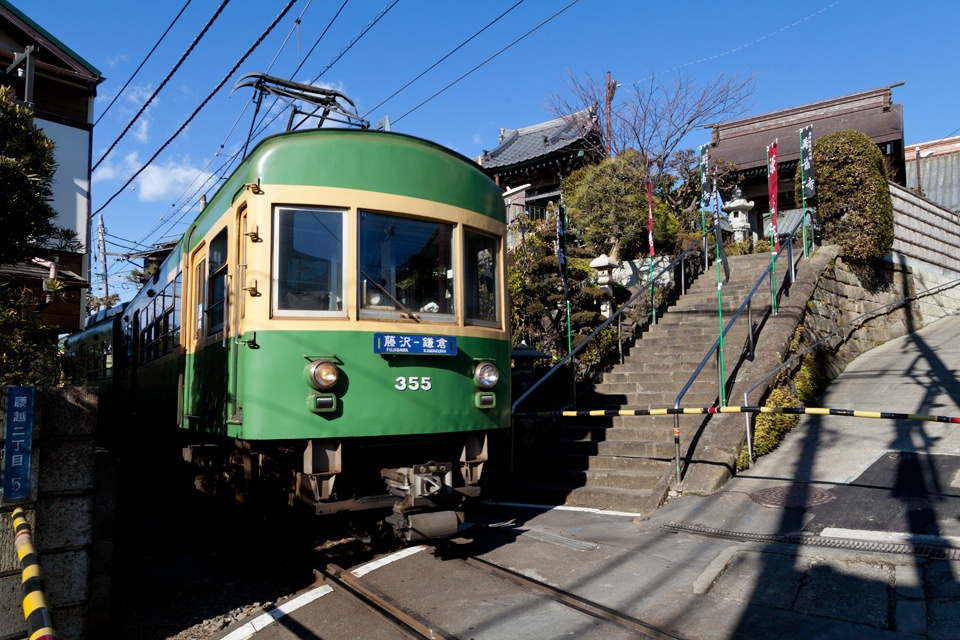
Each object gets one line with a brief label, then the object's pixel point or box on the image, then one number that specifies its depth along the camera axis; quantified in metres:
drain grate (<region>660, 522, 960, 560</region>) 4.69
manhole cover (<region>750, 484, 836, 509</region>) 6.09
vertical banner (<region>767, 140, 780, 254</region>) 10.65
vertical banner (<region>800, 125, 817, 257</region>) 11.73
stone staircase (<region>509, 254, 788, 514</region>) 7.36
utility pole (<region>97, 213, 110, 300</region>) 26.11
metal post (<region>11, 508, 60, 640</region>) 2.28
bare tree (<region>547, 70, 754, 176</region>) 16.91
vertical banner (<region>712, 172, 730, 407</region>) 7.49
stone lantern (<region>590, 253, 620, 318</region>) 12.30
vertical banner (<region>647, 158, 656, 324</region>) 11.50
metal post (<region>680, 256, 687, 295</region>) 12.49
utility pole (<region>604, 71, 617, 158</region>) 18.53
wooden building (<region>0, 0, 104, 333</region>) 13.59
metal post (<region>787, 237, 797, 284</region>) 10.75
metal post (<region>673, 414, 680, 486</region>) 6.88
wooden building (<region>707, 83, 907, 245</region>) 18.45
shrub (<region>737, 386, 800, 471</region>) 7.50
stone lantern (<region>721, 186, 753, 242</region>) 15.62
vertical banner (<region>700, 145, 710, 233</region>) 11.94
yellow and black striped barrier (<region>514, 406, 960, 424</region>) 5.33
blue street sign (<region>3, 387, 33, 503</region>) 3.76
